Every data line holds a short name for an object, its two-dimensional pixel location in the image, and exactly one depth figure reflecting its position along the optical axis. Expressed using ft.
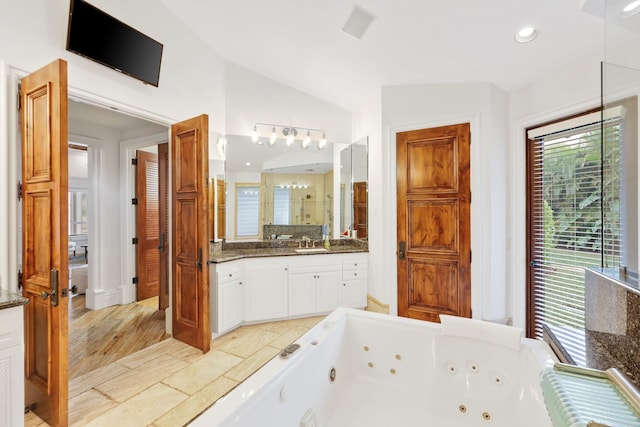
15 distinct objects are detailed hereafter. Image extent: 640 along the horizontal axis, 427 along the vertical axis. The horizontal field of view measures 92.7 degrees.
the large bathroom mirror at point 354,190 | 12.41
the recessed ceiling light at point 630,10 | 3.95
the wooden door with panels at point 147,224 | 13.43
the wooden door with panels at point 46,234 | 5.42
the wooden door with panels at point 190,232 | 8.49
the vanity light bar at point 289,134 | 12.33
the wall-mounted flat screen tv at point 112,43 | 6.45
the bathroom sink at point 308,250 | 11.46
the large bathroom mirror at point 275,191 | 11.91
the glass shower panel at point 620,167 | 3.87
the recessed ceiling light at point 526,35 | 6.98
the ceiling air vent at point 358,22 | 7.39
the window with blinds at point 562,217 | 7.66
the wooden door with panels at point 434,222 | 9.71
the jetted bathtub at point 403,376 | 4.92
